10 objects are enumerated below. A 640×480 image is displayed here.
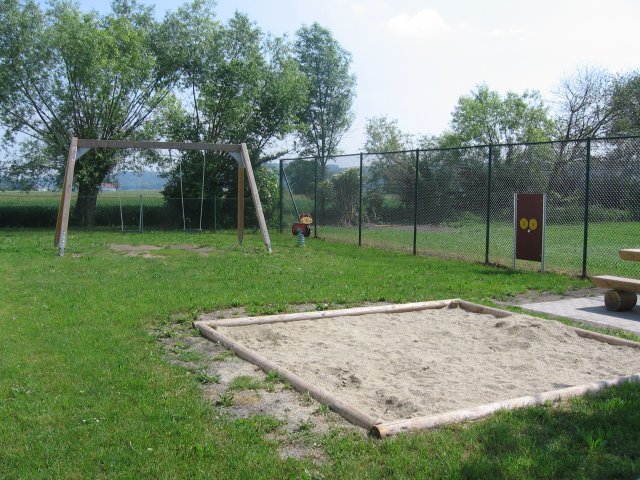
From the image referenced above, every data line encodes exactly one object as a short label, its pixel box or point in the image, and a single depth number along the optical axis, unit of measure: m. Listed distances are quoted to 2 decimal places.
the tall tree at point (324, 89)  41.09
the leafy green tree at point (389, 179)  18.12
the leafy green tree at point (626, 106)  30.67
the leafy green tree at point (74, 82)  22.77
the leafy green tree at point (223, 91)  24.67
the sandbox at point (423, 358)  4.62
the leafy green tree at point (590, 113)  31.30
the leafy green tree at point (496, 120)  32.25
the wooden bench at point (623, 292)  8.41
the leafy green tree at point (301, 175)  20.52
